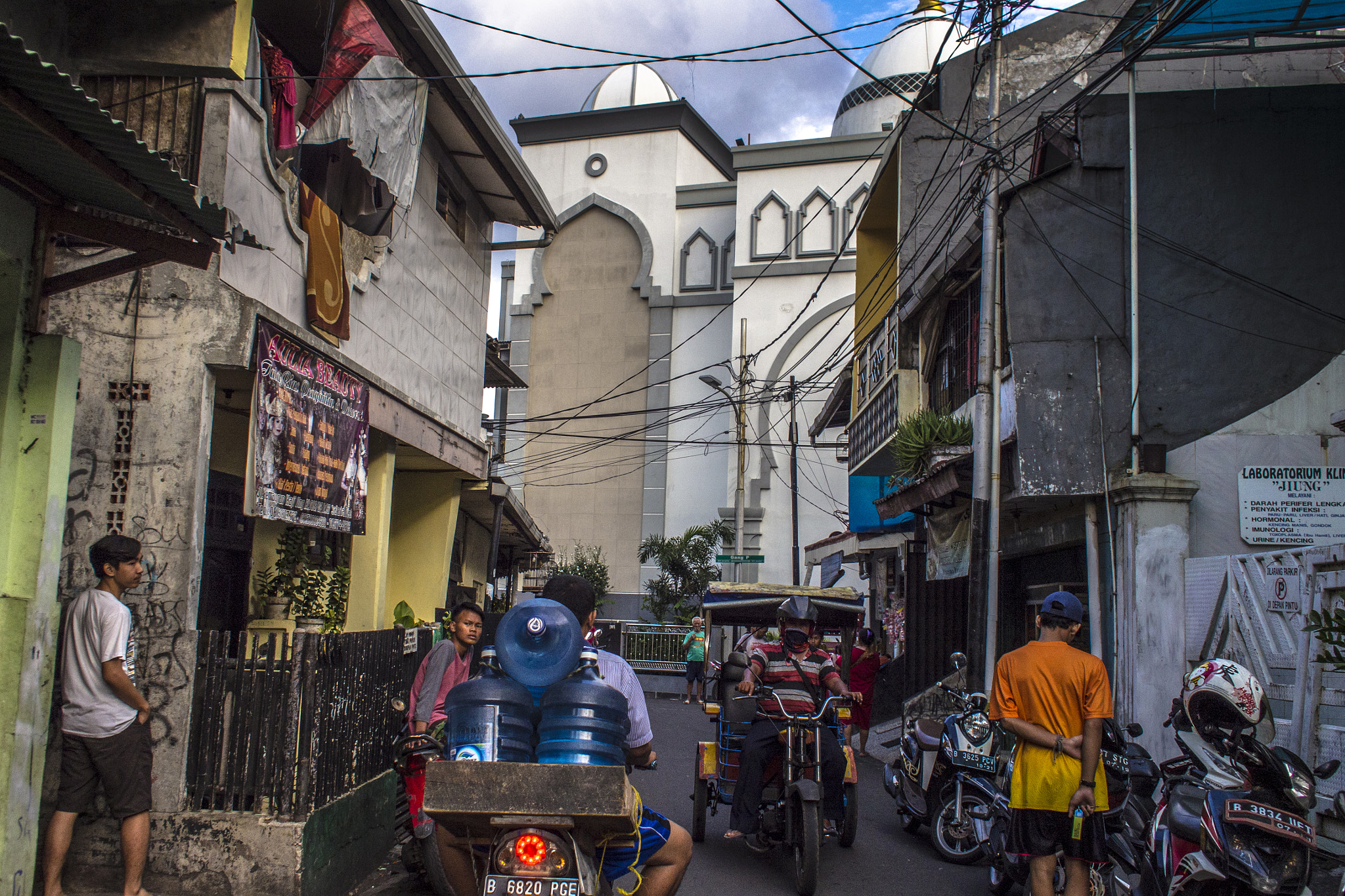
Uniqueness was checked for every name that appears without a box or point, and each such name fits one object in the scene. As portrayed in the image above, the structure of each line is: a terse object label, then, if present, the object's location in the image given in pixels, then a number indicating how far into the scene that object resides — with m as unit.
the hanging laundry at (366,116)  9.08
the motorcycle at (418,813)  5.84
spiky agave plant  13.28
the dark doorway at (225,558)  9.49
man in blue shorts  4.07
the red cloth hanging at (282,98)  8.56
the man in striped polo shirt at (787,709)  7.56
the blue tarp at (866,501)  20.67
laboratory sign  9.34
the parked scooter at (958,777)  7.76
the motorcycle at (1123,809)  5.62
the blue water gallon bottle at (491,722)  3.72
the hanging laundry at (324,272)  9.09
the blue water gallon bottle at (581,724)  3.76
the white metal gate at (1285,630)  6.43
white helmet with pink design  5.02
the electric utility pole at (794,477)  26.89
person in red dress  13.96
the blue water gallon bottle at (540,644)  3.78
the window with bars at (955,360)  14.32
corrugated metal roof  4.07
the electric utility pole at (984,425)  10.41
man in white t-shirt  5.45
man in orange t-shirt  5.21
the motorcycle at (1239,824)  4.50
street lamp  27.23
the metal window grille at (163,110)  7.00
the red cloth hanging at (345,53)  9.02
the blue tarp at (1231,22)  9.30
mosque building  36.31
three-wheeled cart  6.96
